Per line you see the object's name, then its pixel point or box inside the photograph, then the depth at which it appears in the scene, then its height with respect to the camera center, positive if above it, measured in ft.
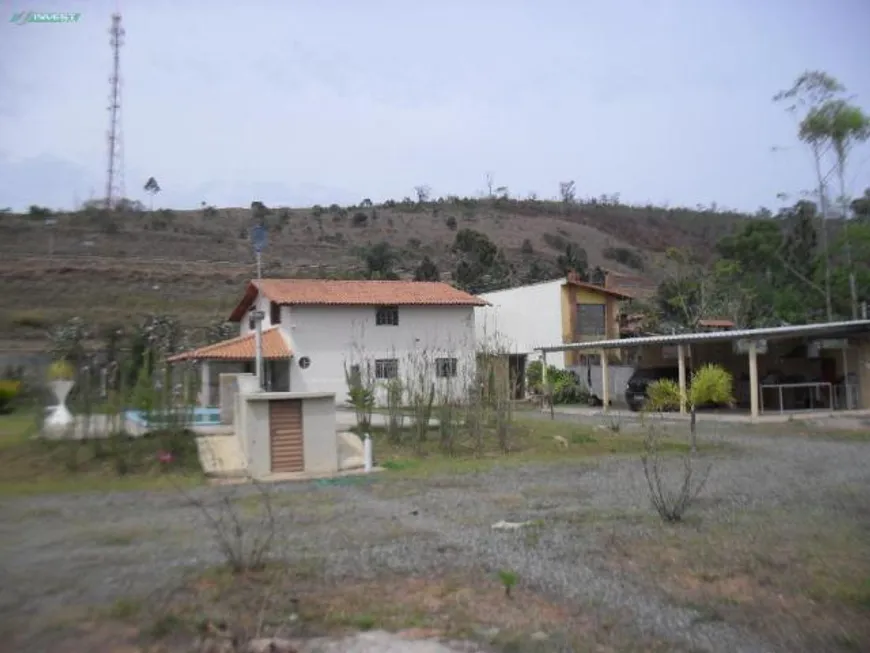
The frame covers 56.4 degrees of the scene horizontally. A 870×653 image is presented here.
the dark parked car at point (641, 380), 96.17 +0.92
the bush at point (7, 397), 91.15 +0.41
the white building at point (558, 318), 130.41 +11.81
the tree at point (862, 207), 128.77 +28.46
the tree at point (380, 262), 178.06 +29.40
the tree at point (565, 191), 328.90 +80.06
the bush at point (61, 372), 64.34 +2.20
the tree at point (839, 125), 106.70 +34.58
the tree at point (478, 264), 180.75 +29.81
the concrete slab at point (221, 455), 50.58 -3.86
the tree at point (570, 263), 189.37 +30.60
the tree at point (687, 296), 145.38 +17.04
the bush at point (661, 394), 54.65 -0.48
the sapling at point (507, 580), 20.08 -4.73
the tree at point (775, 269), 146.82 +22.73
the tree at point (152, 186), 249.96 +65.24
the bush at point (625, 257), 264.93 +42.85
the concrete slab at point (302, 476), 49.08 -5.03
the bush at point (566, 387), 115.24 +0.30
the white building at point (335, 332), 106.32 +8.69
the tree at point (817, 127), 105.19 +35.17
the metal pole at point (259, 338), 65.99 +4.78
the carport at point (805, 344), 77.92 +4.46
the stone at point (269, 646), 15.41 -4.79
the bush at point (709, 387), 55.06 -0.06
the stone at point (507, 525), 29.43 -4.93
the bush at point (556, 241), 257.73 +47.53
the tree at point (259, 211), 236.22 +55.47
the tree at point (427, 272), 171.30 +25.31
